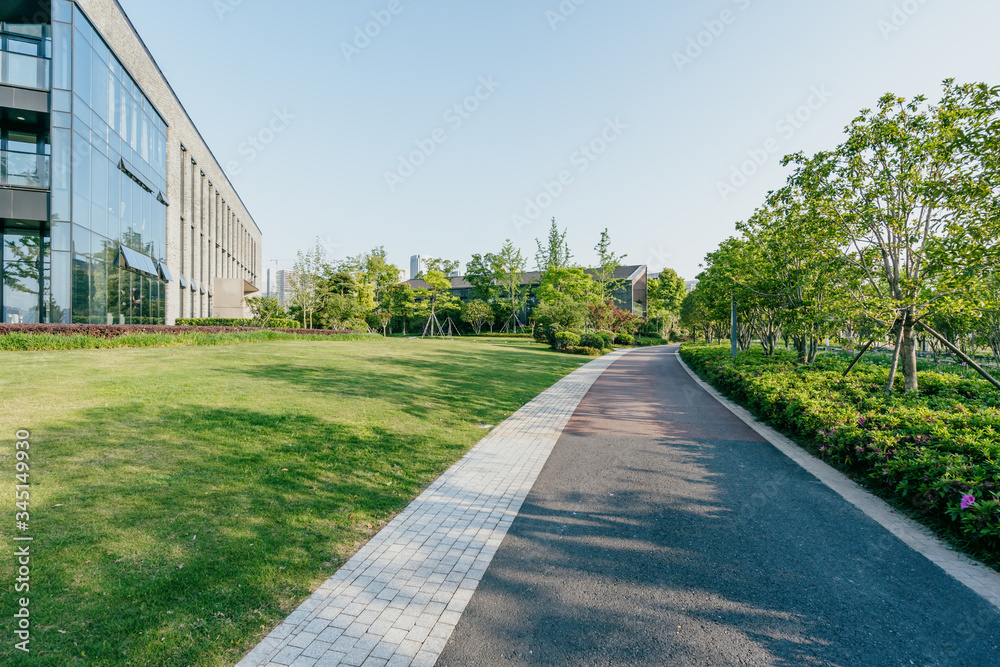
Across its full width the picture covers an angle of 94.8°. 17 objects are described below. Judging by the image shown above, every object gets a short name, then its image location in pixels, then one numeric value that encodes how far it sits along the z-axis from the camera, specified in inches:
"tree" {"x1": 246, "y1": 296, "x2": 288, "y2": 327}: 1263.5
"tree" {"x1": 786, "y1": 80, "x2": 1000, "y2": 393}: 291.7
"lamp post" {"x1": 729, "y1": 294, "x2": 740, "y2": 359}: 782.5
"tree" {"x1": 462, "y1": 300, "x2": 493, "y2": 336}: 2103.3
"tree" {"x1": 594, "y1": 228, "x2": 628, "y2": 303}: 2294.2
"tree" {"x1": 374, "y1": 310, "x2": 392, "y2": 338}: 1861.5
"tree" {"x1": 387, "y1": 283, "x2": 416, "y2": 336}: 1875.0
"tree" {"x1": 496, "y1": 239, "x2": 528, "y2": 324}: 2340.1
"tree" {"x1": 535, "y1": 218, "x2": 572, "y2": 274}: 2425.0
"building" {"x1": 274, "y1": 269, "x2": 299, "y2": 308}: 1350.9
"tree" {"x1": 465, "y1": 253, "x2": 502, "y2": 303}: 2454.5
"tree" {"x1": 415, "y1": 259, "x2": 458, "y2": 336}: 1855.3
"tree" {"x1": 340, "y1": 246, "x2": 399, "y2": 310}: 1766.7
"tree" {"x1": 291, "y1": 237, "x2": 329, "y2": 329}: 1312.7
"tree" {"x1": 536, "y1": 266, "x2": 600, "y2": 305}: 1798.7
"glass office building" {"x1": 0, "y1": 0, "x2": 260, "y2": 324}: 630.5
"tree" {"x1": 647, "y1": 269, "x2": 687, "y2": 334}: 2541.8
